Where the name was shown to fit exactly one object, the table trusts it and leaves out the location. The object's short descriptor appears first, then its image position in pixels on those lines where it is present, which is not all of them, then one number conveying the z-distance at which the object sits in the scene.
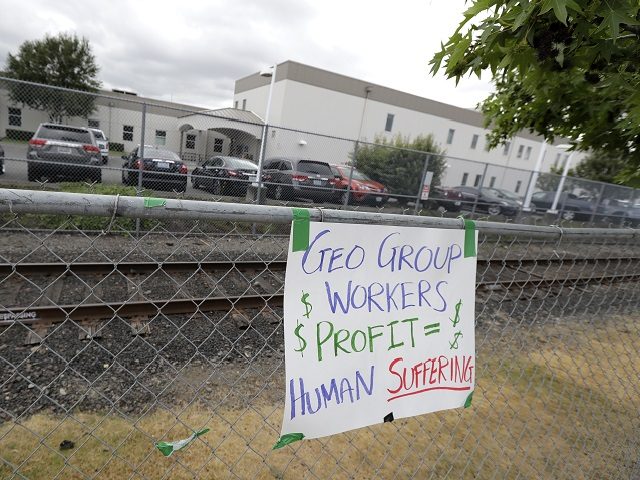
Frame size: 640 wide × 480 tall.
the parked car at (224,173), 8.91
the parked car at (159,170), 8.50
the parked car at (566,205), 16.17
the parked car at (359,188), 10.40
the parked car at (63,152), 7.88
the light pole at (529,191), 15.41
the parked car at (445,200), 13.01
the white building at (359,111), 31.16
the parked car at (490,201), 14.54
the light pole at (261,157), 8.45
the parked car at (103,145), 9.09
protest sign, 1.46
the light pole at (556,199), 15.87
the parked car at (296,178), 9.70
